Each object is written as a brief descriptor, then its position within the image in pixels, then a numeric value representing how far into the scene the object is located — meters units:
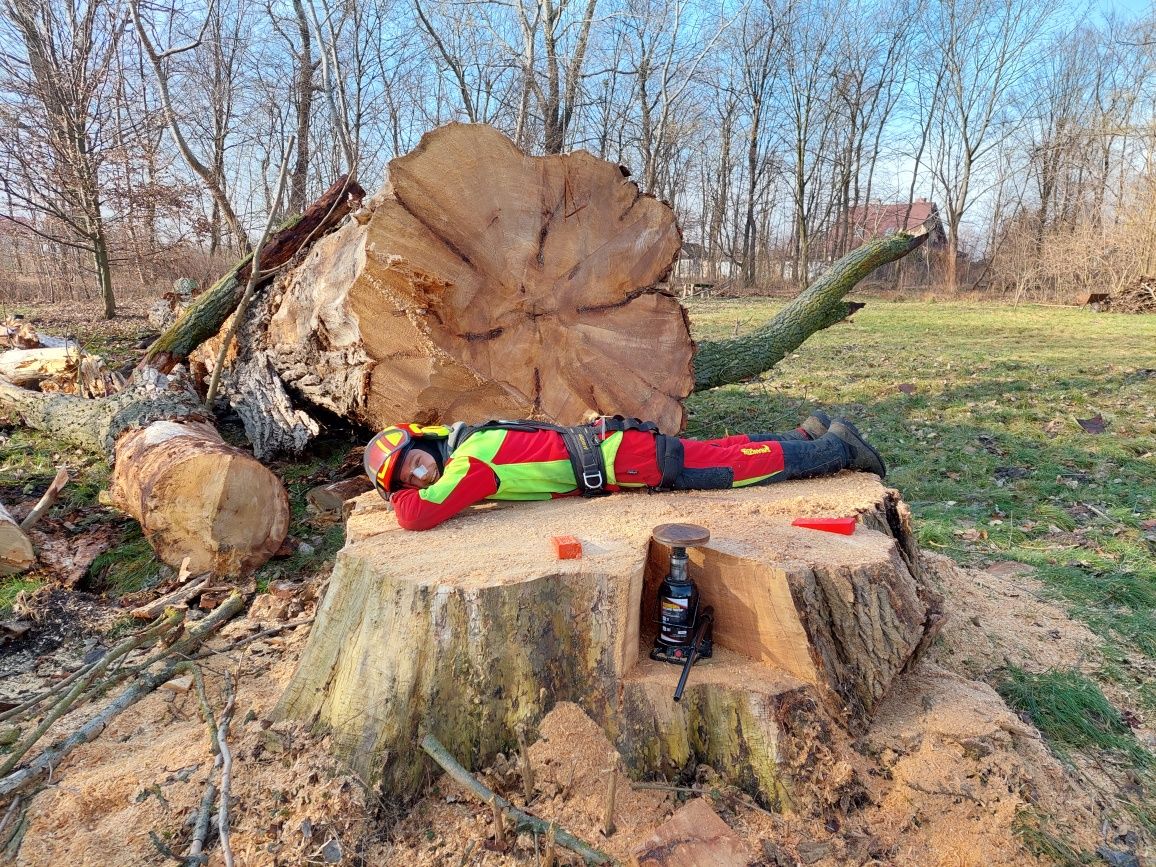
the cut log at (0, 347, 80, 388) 5.83
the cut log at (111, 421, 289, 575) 3.21
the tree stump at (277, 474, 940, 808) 1.78
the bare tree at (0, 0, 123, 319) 8.99
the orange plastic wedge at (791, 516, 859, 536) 2.23
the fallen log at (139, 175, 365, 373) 5.11
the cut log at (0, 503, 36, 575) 3.22
